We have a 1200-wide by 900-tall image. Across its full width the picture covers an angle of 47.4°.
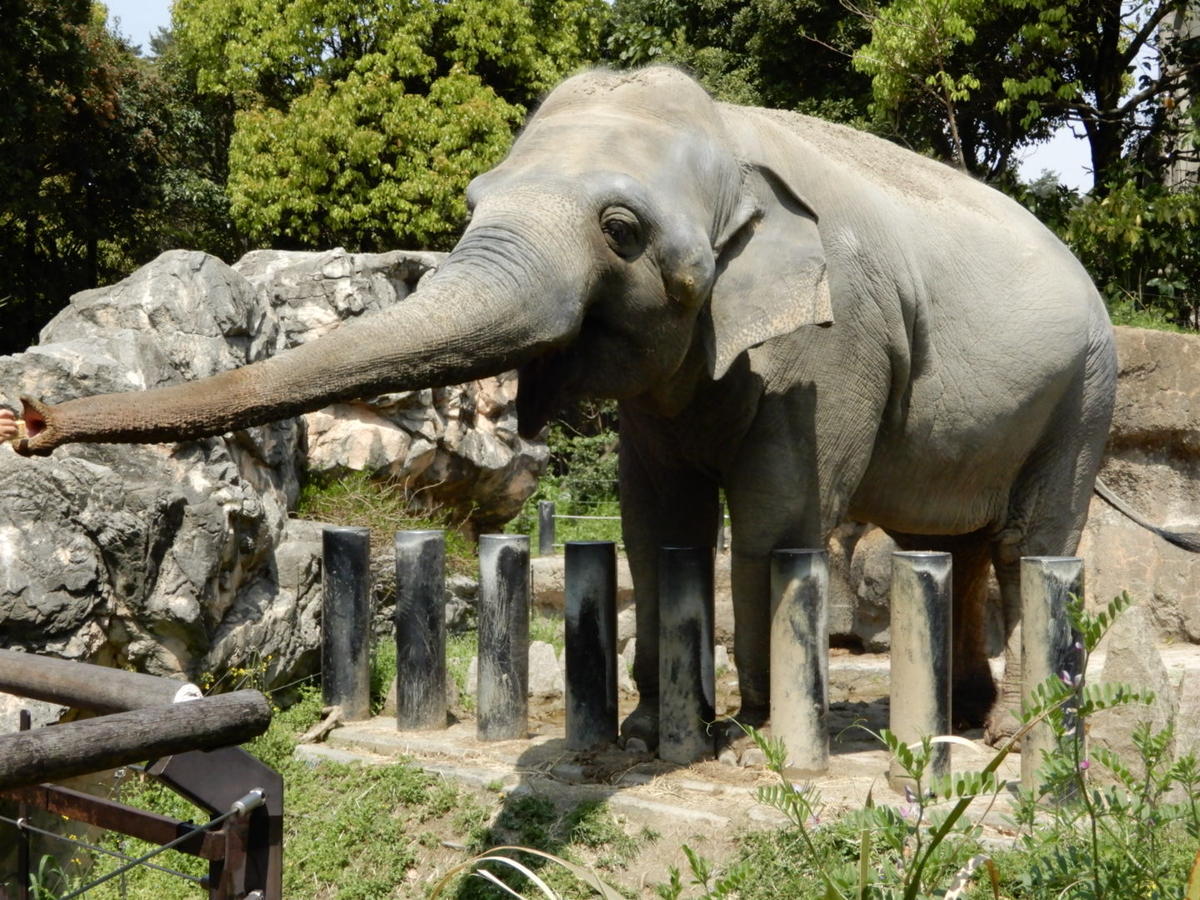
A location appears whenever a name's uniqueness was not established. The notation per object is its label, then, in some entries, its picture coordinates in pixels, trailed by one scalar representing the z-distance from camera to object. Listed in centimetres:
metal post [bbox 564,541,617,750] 488
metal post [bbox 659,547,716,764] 468
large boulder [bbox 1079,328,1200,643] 795
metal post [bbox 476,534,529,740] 516
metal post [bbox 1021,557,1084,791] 428
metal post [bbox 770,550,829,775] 441
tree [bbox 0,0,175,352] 1481
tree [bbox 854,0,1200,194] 1377
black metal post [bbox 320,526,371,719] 552
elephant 337
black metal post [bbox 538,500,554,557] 1125
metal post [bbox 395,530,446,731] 532
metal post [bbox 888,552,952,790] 439
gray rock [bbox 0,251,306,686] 479
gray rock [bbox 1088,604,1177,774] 448
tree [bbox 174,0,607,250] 1767
